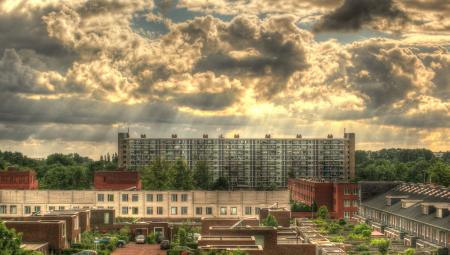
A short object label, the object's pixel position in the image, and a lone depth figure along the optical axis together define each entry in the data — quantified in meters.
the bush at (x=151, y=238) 76.94
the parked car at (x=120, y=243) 73.69
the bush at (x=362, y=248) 65.50
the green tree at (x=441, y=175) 126.31
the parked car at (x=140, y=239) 77.12
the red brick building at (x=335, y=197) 105.12
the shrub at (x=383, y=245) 63.25
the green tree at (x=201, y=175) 165.85
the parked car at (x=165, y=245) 71.30
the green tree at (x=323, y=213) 98.06
